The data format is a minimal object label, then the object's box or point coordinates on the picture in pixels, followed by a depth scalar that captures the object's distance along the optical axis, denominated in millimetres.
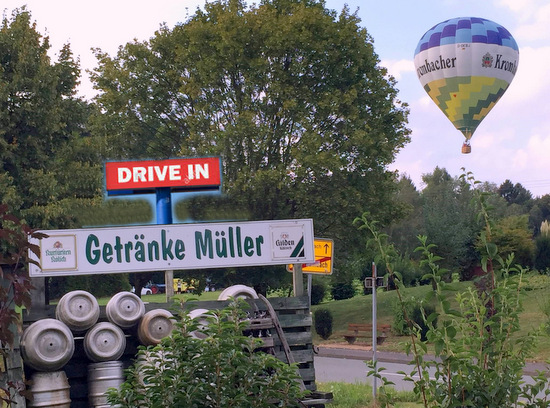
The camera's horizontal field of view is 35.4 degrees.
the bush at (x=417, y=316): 29531
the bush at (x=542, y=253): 41312
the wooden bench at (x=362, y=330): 32000
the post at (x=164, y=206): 12547
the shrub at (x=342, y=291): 48562
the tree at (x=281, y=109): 32344
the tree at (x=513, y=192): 112312
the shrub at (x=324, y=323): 34531
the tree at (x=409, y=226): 67969
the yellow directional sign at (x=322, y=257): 15930
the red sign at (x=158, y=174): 12531
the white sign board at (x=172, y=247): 10922
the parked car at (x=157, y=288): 81388
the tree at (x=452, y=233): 42250
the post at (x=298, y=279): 11609
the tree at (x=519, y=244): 40781
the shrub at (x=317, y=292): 45094
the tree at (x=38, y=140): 31844
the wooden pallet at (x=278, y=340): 10156
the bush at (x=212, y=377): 5309
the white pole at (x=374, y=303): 15009
